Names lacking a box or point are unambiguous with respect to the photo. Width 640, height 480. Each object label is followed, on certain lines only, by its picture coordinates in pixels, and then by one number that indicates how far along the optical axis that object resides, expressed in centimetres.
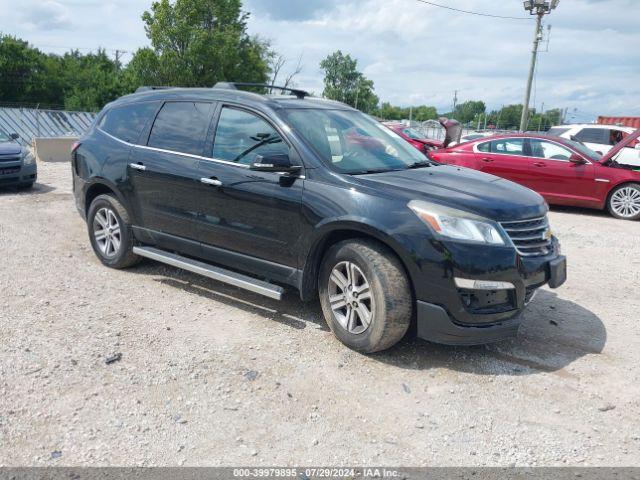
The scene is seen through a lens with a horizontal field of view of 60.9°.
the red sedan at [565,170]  1014
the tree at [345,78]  9950
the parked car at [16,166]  1040
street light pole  1917
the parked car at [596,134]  1477
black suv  367
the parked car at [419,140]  1343
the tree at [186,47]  3566
